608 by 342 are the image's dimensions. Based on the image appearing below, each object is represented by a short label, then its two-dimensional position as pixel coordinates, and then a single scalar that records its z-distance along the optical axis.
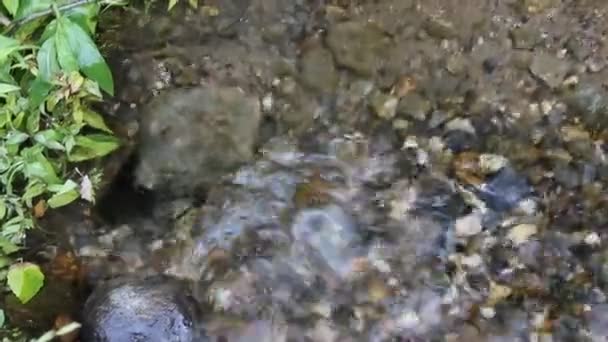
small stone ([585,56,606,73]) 2.30
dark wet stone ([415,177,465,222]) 2.14
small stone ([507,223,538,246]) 2.10
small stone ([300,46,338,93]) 2.32
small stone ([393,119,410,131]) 2.26
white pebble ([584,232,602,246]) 2.08
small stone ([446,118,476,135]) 2.25
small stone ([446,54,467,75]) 2.32
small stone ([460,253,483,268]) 2.07
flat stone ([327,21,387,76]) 2.33
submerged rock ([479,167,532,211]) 2.14
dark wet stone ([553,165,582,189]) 2.15
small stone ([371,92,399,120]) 2.28
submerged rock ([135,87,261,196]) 2.18
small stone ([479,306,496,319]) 2.01
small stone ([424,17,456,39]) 2.36
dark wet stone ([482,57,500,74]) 2.33
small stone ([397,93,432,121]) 2.28
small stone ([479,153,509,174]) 2.18
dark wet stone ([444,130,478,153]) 2.22
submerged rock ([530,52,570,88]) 2.31
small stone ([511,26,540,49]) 2.35
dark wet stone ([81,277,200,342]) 1.88
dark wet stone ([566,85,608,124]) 2.24
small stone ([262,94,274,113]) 2.29
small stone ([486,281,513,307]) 2.02
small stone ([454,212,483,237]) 2.12
